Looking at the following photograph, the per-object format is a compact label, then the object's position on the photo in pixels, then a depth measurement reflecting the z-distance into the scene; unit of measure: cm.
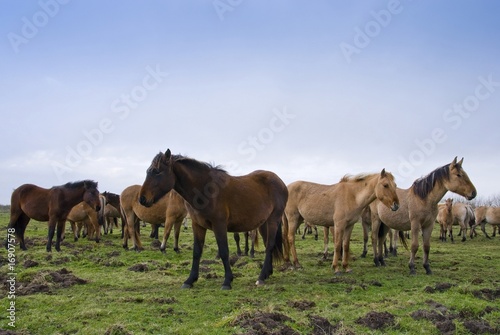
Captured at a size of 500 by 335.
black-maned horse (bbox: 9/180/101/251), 1440
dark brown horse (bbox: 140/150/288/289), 753
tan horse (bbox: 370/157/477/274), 1023
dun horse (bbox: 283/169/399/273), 1005
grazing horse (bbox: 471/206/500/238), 2553
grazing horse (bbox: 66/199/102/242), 1743
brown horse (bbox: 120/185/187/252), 1380
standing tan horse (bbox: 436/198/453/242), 2225
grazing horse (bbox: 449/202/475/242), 2332
